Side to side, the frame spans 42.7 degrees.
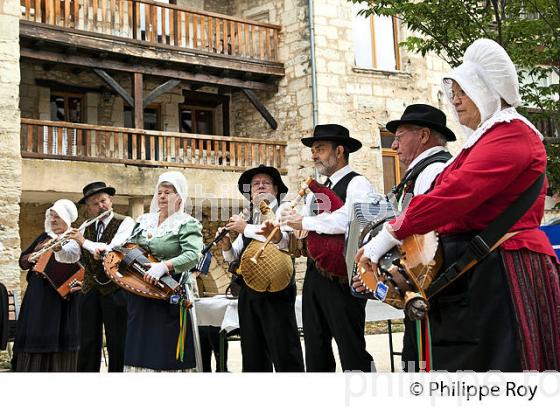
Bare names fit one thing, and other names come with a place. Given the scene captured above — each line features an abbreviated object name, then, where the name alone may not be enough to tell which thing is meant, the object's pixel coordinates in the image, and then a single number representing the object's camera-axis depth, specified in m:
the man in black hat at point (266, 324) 4.46
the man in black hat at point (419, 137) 3.11
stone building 13.15
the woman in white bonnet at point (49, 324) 5.66
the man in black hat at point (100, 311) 5.54
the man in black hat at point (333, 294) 3.83
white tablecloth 5.75
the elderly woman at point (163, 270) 4.25
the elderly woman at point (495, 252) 2.30
